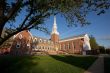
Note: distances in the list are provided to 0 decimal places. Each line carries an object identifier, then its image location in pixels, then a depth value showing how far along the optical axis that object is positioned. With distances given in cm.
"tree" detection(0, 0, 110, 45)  431
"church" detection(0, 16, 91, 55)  2285
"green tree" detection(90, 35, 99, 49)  2900
